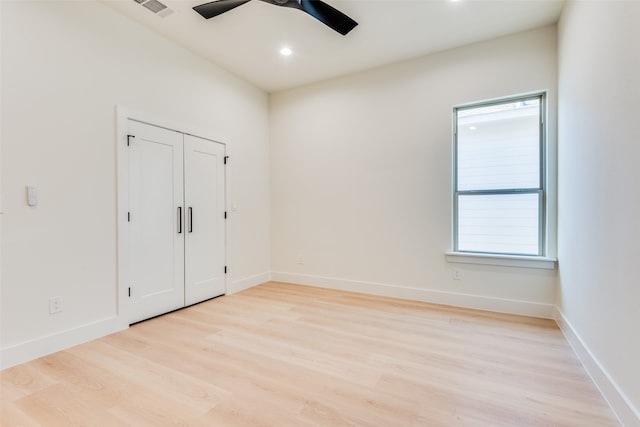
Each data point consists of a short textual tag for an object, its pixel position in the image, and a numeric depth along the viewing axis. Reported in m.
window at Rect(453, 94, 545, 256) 3.24
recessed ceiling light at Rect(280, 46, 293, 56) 3.54
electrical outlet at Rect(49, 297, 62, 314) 2.42
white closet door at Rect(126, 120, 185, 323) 3.03
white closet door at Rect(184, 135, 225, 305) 3.59
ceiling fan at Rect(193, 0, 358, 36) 2.49
